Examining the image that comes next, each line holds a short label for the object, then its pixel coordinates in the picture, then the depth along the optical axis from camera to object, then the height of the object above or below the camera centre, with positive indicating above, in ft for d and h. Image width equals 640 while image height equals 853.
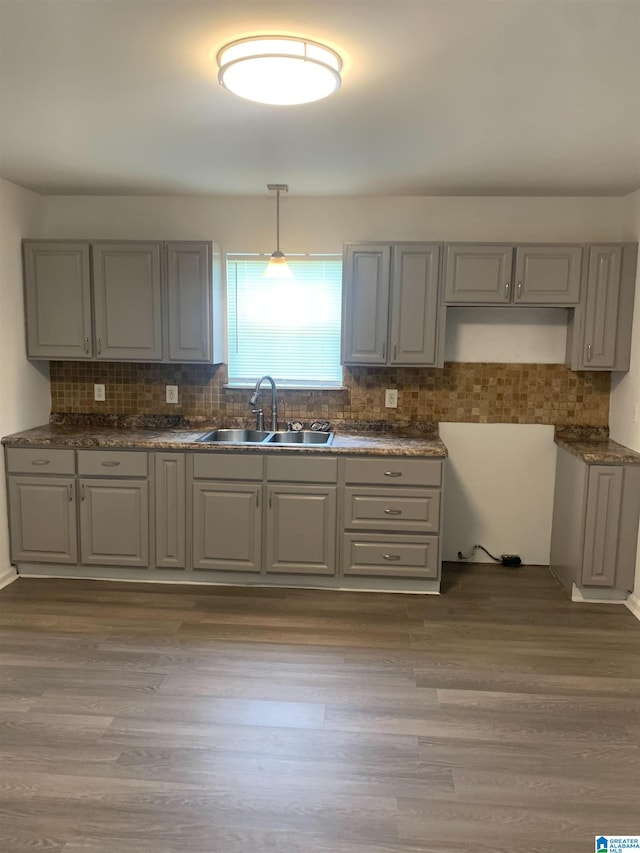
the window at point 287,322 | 13.47 +0.74
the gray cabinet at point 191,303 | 12.50 +1.03
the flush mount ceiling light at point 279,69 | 6.08 +2.90
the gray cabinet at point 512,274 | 11.94 +1.69
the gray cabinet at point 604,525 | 11.23 -2.99
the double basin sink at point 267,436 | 13.21 -1.74
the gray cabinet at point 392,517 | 11.68 -3.05
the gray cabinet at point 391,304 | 12.22 +1.08
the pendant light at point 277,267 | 11.62 +1.67
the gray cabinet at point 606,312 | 11.78 +0.98
